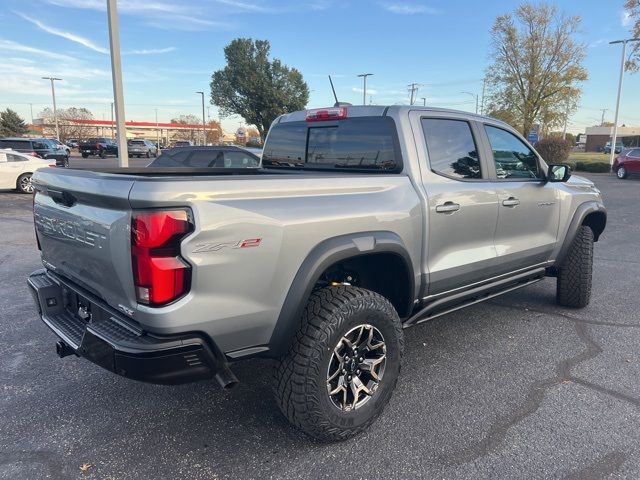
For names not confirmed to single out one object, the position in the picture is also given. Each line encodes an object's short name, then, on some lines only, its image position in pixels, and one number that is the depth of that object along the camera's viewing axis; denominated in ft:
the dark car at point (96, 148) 134.72
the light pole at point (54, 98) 179.80
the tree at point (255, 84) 150.82
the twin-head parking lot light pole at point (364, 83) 164.55
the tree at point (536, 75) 114.21
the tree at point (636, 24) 91.40
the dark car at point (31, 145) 69.21
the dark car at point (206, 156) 33.14
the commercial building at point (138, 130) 220.64
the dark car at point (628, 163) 79.66
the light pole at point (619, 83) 95.81
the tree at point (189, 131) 272.51
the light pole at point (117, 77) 28.12
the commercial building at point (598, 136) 290.56
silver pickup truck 7.07
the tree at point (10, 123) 197.77
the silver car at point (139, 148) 145.18
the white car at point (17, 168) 48.06
